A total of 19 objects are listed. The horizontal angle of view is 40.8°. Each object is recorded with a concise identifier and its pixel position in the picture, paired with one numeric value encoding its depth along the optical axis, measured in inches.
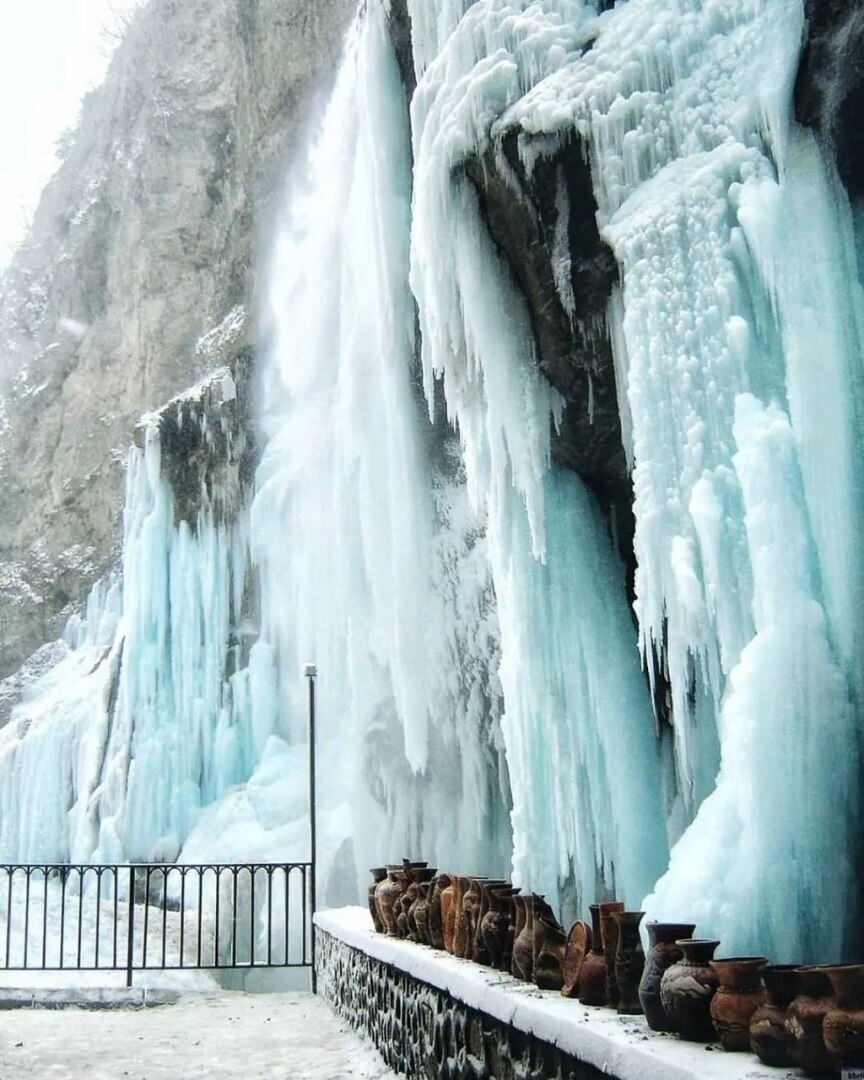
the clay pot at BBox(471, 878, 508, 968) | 172.4
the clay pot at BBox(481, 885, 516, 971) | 168.2
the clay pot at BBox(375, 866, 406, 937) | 245.4
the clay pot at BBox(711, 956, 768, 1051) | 101.7
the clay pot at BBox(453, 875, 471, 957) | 186.9
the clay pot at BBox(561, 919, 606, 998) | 136.8
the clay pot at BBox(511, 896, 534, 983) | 153.9
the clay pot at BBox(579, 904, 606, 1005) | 131.3
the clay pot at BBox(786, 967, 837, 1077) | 89.4
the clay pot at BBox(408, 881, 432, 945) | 214.5
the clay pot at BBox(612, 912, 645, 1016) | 125.3
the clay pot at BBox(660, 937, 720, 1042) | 108.1
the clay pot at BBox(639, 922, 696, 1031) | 113.2
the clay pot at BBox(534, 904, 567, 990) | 145.0
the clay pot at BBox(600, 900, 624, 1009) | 129.5
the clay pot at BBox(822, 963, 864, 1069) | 87.0
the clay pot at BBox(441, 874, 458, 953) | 195.5
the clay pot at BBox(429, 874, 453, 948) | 206.5
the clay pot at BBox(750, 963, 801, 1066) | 93.0
